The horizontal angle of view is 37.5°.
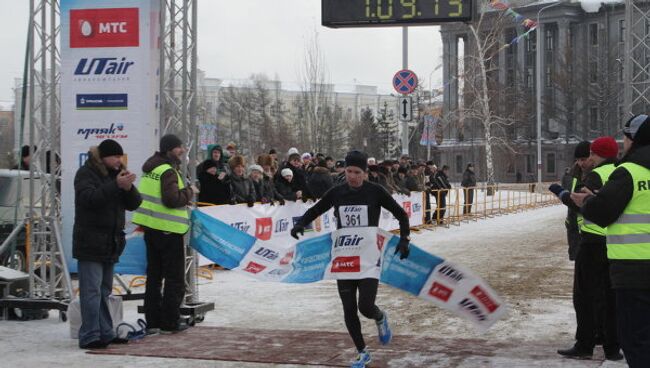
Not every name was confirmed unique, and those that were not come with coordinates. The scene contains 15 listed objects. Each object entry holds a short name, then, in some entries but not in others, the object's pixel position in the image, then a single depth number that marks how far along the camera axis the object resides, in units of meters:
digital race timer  16.12
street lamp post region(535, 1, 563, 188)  53.38
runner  8.34
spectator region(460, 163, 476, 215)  30.79
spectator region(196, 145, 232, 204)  16.23
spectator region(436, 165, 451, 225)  27.44
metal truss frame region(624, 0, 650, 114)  19.28
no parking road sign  21.73
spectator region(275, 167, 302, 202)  17.80
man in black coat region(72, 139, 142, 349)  9.27
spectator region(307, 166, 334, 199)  18.56
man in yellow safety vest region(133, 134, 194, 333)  10.05
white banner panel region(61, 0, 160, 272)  10.98
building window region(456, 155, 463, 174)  92.31
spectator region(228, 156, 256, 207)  16.36
